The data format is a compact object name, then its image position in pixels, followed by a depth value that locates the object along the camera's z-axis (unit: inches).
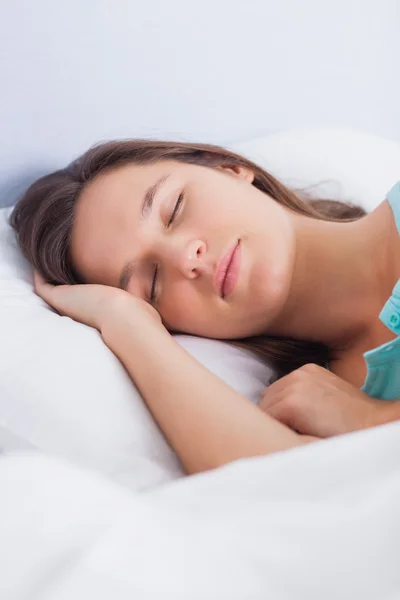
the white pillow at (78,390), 28.8
